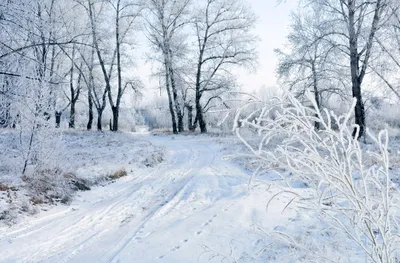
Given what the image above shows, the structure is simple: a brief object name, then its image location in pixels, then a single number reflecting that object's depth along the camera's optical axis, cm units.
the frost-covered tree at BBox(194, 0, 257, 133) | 2428
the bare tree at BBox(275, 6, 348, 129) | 1417
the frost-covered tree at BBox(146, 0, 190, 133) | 2403
